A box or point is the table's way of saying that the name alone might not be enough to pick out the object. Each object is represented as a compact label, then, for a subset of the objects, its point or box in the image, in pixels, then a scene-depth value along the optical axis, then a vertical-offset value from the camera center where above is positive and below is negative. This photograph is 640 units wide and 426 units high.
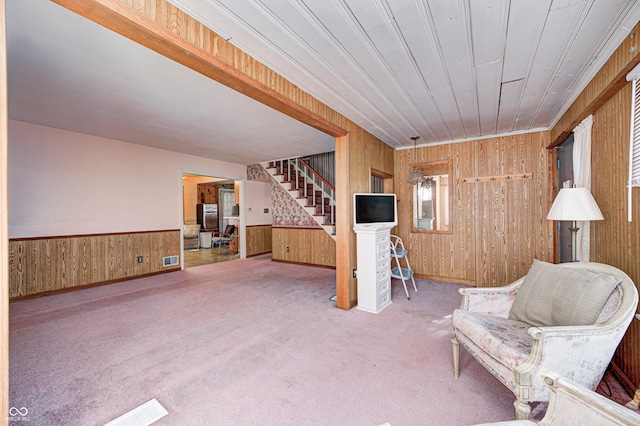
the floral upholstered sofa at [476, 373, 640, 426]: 0.94 -0.75
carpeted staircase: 5.95 +0.59
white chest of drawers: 3.35 -0.75
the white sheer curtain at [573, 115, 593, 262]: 2.56 +0.40
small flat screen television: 3.52 +0.02
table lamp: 2.13 +0.02
